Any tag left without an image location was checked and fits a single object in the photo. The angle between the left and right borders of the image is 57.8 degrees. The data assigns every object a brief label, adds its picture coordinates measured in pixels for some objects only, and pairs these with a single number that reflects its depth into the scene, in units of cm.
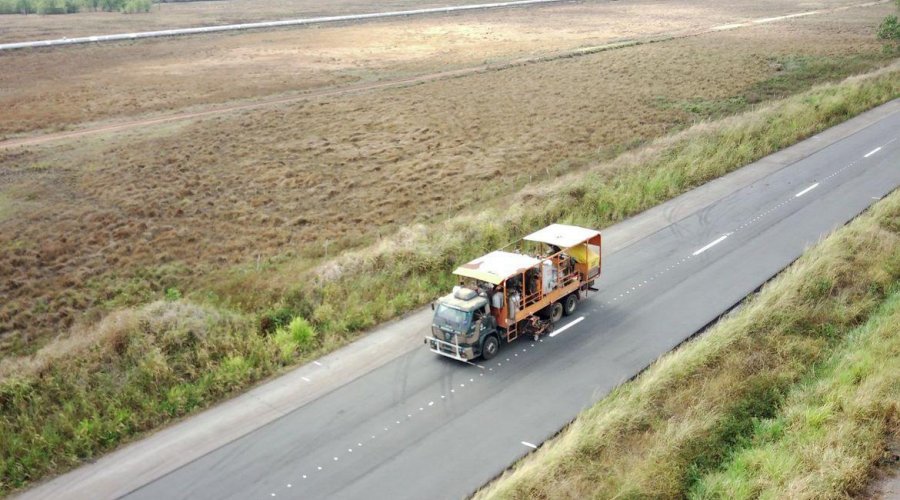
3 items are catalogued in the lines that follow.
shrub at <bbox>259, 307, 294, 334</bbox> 2291
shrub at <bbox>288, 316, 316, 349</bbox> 2197
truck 2042
